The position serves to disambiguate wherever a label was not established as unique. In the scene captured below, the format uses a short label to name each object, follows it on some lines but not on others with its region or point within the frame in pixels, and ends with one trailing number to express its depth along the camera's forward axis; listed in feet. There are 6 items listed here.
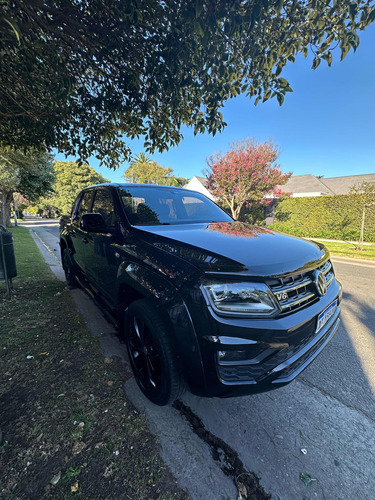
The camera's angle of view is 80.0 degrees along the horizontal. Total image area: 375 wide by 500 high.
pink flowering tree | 55.11
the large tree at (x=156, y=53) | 7.25
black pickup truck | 4.62
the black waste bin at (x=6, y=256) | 12.96
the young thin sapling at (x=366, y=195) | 35.91
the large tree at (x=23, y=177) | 41.65
